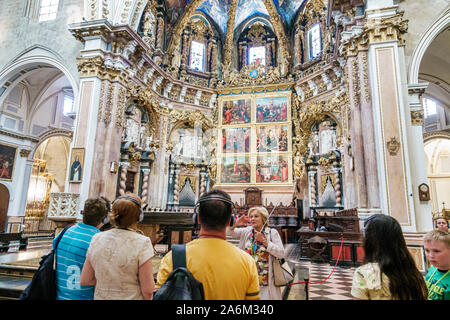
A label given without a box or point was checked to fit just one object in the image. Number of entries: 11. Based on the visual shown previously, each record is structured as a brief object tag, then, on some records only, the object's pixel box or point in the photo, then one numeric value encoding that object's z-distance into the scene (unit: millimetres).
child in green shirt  2025
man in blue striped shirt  2244
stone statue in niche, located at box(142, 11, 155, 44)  13968
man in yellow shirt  1426
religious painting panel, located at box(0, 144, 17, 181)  15141
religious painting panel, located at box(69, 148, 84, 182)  10652
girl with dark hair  1650
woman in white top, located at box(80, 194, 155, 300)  1904
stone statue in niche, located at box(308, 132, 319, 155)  15848
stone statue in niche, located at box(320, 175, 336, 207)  14305
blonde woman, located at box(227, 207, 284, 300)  2730
